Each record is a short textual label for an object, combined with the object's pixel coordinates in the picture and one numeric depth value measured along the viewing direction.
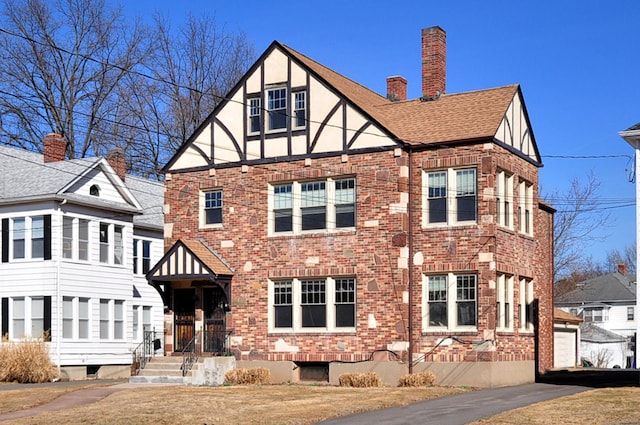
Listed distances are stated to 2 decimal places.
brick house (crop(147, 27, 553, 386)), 30.03
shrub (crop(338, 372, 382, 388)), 29.31
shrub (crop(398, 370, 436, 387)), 29.02
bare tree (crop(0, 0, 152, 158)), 52.22
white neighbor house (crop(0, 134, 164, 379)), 37.59
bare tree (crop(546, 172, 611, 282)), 57.95
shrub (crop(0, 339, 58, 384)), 34.34
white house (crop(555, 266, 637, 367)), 73.12
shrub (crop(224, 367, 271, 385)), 31.08
